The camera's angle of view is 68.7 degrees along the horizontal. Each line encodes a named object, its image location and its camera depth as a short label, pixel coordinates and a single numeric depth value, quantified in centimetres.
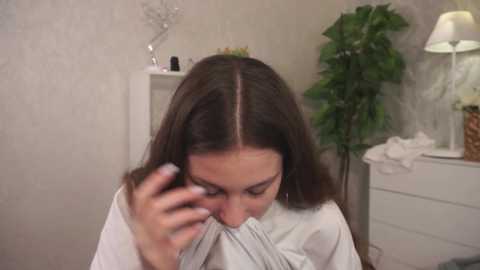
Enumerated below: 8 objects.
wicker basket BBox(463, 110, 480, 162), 143
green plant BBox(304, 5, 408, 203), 198
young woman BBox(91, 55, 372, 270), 58
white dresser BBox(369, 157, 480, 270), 142
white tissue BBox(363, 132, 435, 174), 163
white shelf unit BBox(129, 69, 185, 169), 165
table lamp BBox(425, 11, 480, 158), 153
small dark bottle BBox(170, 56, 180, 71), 177
